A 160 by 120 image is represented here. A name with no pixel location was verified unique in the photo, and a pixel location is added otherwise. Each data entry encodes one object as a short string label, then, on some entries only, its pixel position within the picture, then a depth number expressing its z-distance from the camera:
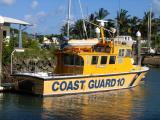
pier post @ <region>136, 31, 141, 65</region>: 40.67
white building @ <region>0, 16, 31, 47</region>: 43.51
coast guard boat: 28.47
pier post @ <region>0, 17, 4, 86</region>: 29.55
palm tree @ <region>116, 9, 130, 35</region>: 88.82
